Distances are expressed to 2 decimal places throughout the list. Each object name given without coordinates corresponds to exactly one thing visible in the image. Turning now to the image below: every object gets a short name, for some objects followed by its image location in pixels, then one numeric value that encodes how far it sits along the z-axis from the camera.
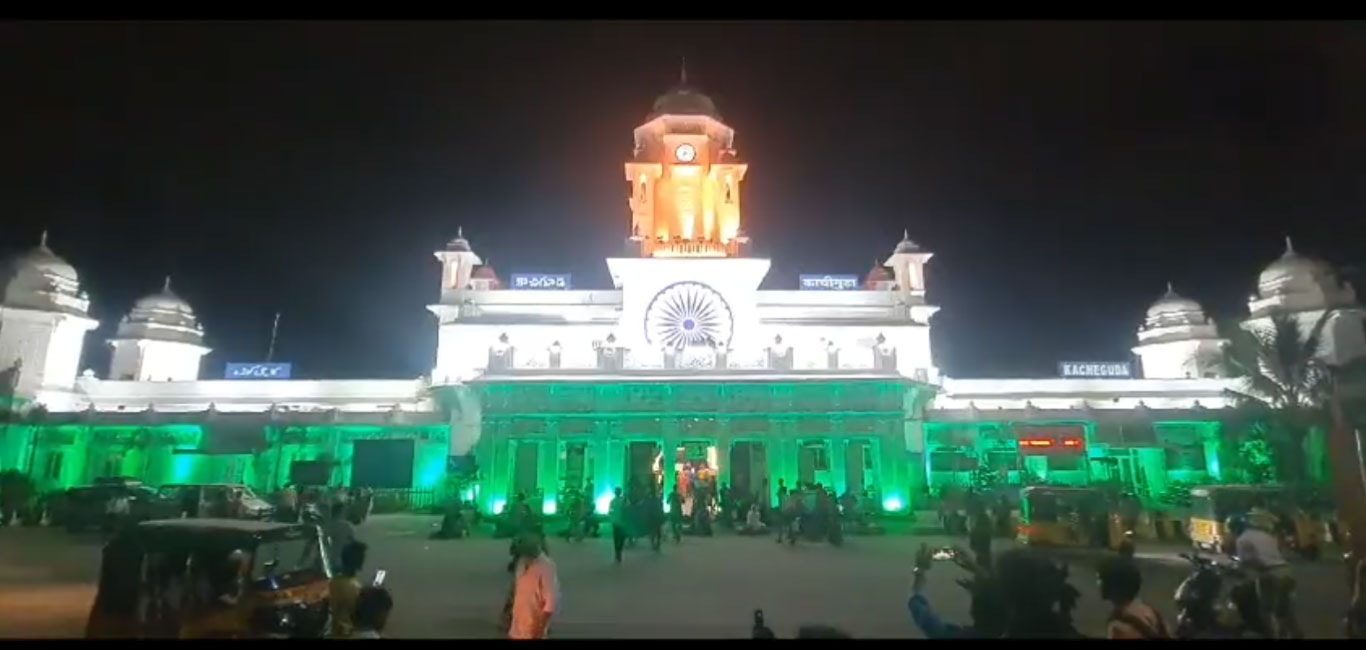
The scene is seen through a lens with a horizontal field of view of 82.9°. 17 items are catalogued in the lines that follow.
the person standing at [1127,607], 5.61
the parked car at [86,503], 15.98
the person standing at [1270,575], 7.92
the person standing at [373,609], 6.08
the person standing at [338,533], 10.20
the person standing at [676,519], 17.64
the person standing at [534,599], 7.03
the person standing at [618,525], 14.19
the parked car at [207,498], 14.97
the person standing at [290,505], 15.13
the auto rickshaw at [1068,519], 14.46
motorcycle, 7.21
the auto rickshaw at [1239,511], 13.62
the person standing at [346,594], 7.27
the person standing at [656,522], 16.02
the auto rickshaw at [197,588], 7.27
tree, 19.77
